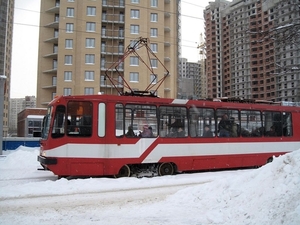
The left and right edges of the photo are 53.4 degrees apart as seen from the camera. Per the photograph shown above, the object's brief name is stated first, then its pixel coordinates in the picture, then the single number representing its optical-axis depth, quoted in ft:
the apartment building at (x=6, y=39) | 287.28
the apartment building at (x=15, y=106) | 353.31
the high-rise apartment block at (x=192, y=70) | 508.94
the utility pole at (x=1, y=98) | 59.21
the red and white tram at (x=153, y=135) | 33.53
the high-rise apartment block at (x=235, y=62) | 280.51
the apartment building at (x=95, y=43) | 155.12
